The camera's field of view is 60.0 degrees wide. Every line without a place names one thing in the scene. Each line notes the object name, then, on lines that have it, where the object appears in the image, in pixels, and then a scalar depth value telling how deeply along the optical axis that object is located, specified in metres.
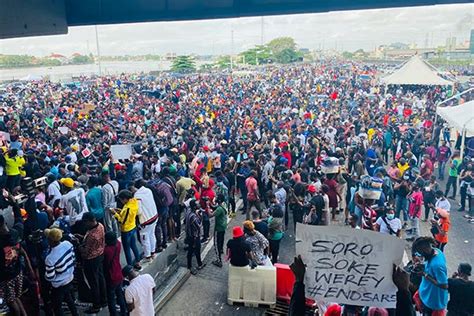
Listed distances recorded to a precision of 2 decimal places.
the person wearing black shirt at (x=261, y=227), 7.80
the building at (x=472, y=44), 97.38
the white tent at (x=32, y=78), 43.09
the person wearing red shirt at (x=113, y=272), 5.94
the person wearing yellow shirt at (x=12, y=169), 11.04
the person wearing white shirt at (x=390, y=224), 7.66
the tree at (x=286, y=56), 82.62
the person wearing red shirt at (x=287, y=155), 12.46
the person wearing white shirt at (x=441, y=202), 8.98
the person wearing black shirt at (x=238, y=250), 6.84
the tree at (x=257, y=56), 79.12
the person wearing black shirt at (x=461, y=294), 5.23
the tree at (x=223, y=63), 78.25
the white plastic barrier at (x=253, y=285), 7.05
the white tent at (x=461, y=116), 13.35
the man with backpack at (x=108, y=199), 7.99
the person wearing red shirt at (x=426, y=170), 11.21
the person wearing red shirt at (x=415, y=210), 9.31
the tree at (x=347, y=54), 165.80
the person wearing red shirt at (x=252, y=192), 9.97
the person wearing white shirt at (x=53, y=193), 8.13
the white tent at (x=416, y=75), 26.06
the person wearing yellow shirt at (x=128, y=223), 7.11
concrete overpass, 7.24
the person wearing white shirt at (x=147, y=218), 7.47
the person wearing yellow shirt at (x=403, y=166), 11.04
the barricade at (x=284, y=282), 7.08
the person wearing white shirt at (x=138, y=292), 5.50
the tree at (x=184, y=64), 58.56
